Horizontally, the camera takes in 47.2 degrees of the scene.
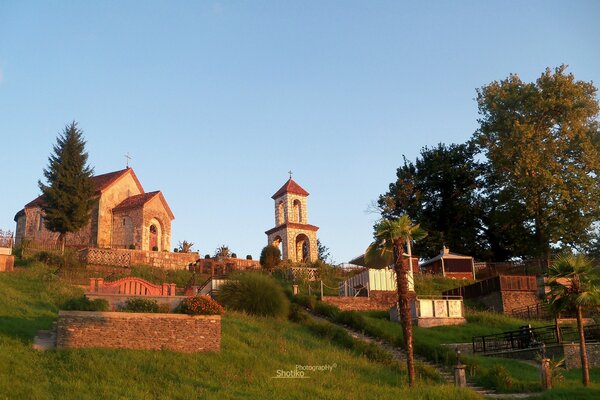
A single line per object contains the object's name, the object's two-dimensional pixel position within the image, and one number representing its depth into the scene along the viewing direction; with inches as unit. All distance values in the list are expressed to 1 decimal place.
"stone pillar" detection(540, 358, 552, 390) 849.5
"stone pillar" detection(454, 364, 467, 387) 865.5
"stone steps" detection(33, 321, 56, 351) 838.5
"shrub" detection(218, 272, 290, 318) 1187.9
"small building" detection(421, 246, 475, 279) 1909.4
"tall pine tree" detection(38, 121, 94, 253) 1808.6
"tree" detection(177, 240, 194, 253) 1992.4
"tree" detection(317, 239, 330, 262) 2555.1
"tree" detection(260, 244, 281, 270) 1845.5
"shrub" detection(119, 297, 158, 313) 969.5
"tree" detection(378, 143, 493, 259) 2159.2
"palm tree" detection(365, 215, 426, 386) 852.0
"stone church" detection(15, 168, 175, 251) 2020.2
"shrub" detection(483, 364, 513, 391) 864.3
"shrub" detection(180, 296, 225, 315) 916.6
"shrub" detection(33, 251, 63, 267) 1551.4
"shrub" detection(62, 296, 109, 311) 958.4
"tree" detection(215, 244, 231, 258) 1983.3
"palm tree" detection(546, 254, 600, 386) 924.6
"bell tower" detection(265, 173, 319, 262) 2092.8
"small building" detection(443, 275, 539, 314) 1437.0
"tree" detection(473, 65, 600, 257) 1793.8
